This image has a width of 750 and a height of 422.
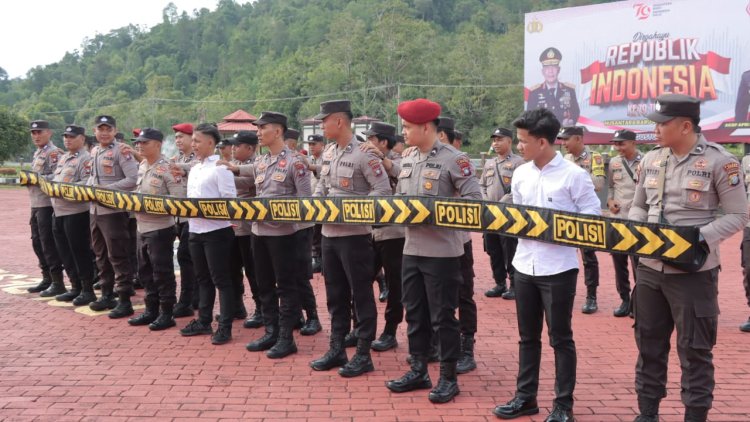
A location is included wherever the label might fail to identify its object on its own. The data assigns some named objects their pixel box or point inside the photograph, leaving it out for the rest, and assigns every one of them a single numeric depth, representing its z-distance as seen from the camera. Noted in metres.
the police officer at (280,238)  5.34
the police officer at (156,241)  6.18
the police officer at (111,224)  6.61
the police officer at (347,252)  4.88
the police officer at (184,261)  6.49
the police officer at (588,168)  7.00
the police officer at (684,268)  3.51
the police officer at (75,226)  7.20
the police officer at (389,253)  5.22
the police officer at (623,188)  6.90
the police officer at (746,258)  6.35
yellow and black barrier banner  3.58
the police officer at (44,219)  7.75
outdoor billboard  18.23
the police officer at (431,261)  4.32
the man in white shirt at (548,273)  3.80
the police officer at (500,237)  7.69
